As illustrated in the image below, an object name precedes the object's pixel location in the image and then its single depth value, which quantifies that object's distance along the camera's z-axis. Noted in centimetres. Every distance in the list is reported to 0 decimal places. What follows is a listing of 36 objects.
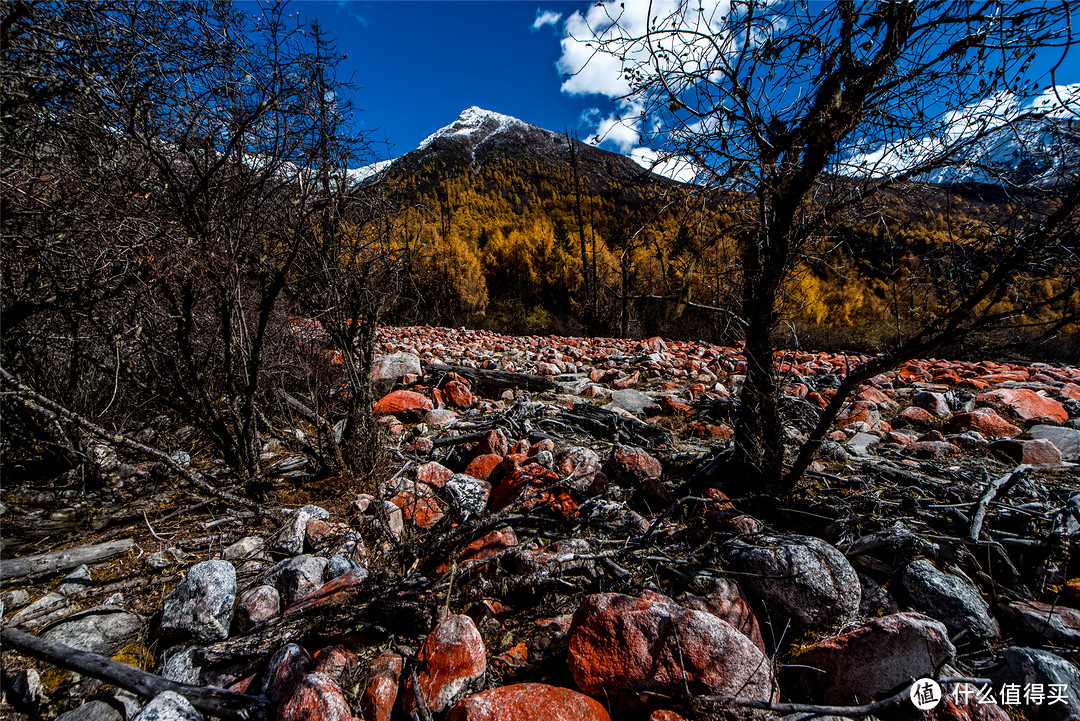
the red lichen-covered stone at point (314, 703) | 118
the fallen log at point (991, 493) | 174
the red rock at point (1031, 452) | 277
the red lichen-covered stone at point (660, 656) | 123
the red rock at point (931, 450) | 299
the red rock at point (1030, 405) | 380
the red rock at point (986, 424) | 340
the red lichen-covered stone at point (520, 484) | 237
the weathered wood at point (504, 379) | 541
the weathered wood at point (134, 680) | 122
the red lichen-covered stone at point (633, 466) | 266
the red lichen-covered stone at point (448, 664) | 128
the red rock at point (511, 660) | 139
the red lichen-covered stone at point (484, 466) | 296
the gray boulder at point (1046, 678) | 119
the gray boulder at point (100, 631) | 157
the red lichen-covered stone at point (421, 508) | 234
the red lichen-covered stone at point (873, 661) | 128
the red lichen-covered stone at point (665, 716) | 116
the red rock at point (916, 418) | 388
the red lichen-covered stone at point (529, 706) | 114
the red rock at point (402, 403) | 427
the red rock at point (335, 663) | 135
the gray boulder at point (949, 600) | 148
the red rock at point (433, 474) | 281
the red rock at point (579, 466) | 251
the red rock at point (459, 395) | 475
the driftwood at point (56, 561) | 186
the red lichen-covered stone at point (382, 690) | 126
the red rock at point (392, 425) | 383
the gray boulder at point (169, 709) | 115
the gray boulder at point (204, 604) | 161
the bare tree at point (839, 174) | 154
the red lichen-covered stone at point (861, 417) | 378
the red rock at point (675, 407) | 429
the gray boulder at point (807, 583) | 152
